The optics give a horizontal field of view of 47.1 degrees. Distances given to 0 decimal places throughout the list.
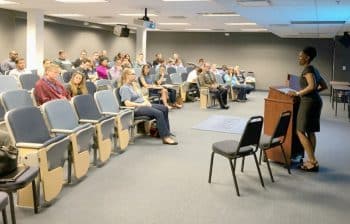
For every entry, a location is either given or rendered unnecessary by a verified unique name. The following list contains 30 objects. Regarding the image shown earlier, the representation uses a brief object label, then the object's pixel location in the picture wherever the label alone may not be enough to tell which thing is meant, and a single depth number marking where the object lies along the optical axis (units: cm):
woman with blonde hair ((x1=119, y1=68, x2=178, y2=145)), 612
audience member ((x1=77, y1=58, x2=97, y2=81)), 930
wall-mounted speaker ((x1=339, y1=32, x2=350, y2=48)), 1367
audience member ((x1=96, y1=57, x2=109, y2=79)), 989
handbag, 294
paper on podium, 500
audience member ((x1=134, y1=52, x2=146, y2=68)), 1239
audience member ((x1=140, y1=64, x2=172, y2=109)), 874
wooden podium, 502
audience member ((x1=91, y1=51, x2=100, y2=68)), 1073
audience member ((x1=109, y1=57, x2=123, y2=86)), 976
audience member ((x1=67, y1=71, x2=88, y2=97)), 571
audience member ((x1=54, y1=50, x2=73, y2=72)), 1108
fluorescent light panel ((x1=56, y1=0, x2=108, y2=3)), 898
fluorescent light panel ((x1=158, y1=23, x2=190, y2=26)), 1464
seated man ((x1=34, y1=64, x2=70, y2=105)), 542
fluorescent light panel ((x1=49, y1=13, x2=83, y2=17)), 1255
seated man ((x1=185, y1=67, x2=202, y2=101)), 1169
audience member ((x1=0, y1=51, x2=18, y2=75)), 901
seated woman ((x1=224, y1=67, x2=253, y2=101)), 1276
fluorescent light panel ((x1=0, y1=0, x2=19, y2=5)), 993
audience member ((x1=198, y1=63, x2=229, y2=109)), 1074
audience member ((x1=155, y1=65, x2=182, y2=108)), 1020
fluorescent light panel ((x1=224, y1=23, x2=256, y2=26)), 1335
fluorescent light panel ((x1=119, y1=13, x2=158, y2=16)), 1133
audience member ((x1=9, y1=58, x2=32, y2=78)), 814
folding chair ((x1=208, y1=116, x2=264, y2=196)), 398
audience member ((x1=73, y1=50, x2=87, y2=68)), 1097
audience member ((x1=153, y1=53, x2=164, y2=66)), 1320
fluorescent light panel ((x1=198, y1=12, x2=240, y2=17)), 1029
